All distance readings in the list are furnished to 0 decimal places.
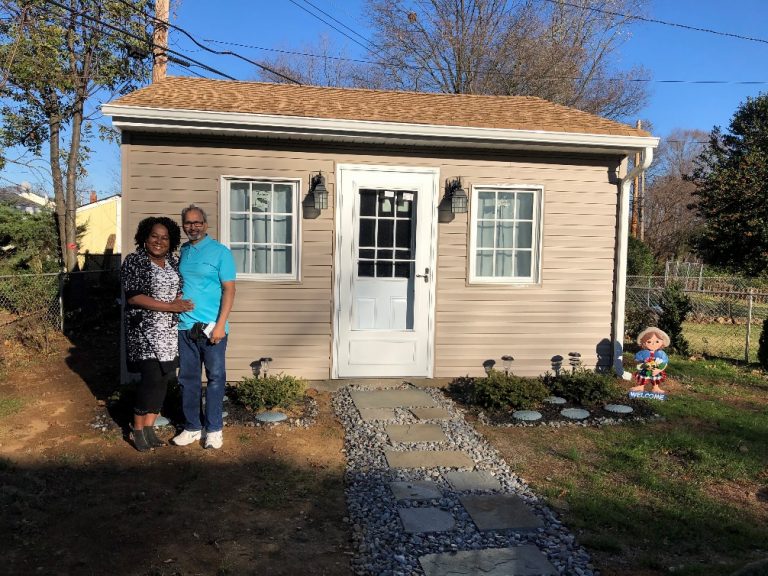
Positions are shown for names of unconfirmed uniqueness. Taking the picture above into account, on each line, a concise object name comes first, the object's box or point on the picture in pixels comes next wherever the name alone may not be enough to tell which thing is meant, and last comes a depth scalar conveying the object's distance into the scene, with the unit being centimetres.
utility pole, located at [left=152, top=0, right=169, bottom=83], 974
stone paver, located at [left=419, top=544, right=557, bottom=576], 257
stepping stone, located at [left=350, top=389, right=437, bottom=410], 521
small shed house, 552
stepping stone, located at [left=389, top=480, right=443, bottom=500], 338
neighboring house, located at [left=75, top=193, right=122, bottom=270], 1988
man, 384
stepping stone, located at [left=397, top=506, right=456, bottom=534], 298
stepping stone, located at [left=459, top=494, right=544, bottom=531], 303
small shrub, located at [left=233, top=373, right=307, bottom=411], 477
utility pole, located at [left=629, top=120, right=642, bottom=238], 2594
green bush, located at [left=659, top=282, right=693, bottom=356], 866
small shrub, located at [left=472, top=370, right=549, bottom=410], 502
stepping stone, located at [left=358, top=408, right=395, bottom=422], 483
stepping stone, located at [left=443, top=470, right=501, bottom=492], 354
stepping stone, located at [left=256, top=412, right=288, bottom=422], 461
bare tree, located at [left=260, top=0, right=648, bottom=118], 1906
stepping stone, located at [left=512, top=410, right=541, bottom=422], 482
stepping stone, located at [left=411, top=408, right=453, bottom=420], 491
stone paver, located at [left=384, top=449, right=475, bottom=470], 390
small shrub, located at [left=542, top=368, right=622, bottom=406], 523
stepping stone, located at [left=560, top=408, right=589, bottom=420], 490
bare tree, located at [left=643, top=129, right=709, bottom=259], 2912
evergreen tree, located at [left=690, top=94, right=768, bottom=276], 1689
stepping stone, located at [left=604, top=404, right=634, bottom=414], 504
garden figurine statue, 573
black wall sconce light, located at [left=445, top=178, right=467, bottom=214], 581
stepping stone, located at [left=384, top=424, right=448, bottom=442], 439
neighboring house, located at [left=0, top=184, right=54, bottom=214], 1525
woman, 377
